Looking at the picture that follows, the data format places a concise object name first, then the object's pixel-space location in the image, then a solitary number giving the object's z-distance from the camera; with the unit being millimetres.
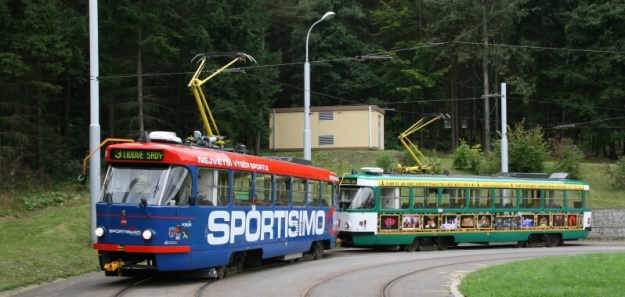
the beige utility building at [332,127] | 51469
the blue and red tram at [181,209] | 15695
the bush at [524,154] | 44719
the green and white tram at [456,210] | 27562
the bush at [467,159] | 46438
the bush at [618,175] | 42656
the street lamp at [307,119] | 29414
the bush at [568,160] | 44031
